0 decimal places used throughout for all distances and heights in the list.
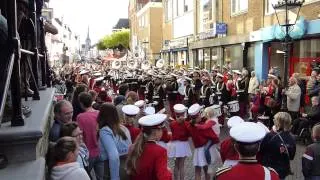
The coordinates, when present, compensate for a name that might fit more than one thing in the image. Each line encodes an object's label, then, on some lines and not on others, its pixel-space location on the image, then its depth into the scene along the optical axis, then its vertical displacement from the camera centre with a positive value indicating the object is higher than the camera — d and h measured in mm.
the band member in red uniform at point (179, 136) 7770 -1341
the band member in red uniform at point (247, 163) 3400 -787
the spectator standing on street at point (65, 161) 3573 -833
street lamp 13462 +1482
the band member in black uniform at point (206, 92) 16141 -1246
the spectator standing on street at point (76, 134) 4457 -735
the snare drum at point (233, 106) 14531 -1562
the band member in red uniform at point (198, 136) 7509 -1298
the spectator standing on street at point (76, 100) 8039 -750
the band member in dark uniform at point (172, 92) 17609 -1341
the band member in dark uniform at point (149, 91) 18952 -1423
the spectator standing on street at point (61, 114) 5108 -627
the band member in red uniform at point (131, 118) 6102 -824
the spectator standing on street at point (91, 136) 5867 -1007
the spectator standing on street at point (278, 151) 5680 -1177
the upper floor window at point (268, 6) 20659 +2259
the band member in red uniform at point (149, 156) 4137 -889
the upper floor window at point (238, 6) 24250 +2715
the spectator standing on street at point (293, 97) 12781 -1138
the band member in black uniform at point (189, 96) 17114 -1464
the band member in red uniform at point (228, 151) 5797 -1210
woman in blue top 5241 -973
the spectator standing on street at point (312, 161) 5723 -1310
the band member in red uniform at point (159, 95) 17703 -1500
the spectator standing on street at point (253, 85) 16422 -1052
